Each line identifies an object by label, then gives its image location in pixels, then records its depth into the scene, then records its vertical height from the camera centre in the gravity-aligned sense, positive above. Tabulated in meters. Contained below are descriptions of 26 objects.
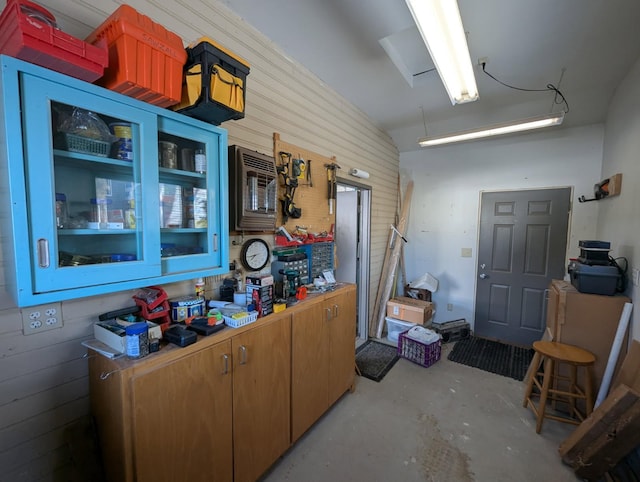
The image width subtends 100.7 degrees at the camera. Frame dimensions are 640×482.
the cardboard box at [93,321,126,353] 1.10 -0.49
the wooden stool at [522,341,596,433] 2.07 -1.28
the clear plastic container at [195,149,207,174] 1.44 +0.33
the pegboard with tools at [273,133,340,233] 2.23 +0.33
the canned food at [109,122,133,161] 1.14 +0.35
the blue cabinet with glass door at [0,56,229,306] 0.87 +0.13
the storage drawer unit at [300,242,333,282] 2.48 -0.33
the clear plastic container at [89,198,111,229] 1.15 +0.04
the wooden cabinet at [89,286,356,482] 1.07 -0.90
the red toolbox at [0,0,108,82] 0.80 +0.57
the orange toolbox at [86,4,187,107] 1.00 +0.66
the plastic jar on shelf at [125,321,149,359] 1.08 -0.49
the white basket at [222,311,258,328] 1.43 -0.54
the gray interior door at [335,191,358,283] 3.70 -0.16
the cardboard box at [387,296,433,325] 3.52 -1.16
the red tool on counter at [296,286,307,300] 1.99 -0.53
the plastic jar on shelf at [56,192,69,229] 1.00 +0.03
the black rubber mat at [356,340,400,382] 2.93 -1.65
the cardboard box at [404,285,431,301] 4.06 -1.06
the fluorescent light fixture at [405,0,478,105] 1.34 +1.10
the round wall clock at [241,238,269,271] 1.92 -0.24
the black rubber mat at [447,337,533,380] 3.05 -1.65
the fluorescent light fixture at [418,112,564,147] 2.53 +1.01
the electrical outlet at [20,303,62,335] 1.10 -0.42
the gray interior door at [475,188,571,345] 3.45 -0.44
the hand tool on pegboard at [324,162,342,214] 2.77 +0.44
